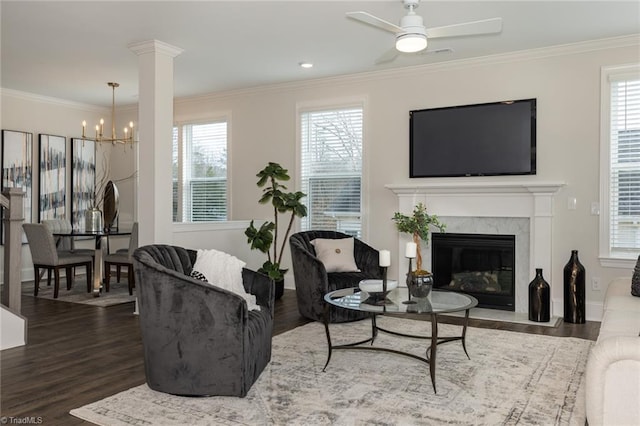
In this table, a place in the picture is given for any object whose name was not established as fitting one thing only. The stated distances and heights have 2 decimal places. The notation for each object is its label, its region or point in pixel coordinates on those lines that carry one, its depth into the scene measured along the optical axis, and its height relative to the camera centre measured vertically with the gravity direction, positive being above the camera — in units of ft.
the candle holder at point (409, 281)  11.99 -1.86
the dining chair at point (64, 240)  21.36 -1.81
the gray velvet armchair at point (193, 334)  9.42 -2.48
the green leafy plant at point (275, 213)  19.61 -0.43
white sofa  6.28 -2.25
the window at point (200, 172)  24.04 +1.43
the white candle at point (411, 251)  11.77 -1.13
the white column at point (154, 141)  16.10 +1.94
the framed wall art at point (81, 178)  25.46 +1.18
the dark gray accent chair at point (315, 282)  15.39 -2.48
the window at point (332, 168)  20.57 +1.41
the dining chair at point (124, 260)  20.18 -2.41
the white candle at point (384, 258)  11.78 -1.31
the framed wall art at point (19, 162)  22.54 +1.71
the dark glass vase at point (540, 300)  15.88 -3.05
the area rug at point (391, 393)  8.72 -3.71
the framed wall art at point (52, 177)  23.99 +1.13
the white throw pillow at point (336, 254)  16.79 -1.74
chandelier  19.56 +4.74
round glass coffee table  10.38 -2.24
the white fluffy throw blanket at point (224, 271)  11.37 -1.58
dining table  19.74 -1.87
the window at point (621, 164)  15.79 +1.26
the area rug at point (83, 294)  19.01 -3.77
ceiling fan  10.91 +3.83
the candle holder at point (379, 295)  11.30 -2.22
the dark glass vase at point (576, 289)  15.85 -2.68
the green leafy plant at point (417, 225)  13.57 -0.60
